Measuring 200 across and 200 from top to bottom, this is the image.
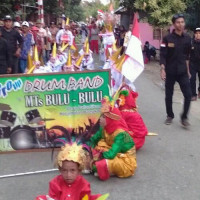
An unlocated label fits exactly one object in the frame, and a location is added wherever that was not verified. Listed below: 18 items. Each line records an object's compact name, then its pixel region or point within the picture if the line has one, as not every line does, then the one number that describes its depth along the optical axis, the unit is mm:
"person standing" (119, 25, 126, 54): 21997
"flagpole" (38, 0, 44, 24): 18200
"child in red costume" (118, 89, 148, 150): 5586
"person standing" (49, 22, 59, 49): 19791
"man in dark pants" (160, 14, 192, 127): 6867
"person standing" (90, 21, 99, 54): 21803
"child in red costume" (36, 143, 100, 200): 3012
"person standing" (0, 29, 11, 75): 7723
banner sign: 5504
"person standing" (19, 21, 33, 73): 10602
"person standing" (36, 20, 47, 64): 15008
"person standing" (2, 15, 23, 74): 9195
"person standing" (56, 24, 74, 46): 13911
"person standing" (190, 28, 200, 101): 9570
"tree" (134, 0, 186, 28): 17859
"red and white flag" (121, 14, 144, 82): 5641
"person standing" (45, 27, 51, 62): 16325
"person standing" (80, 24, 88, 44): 24828
